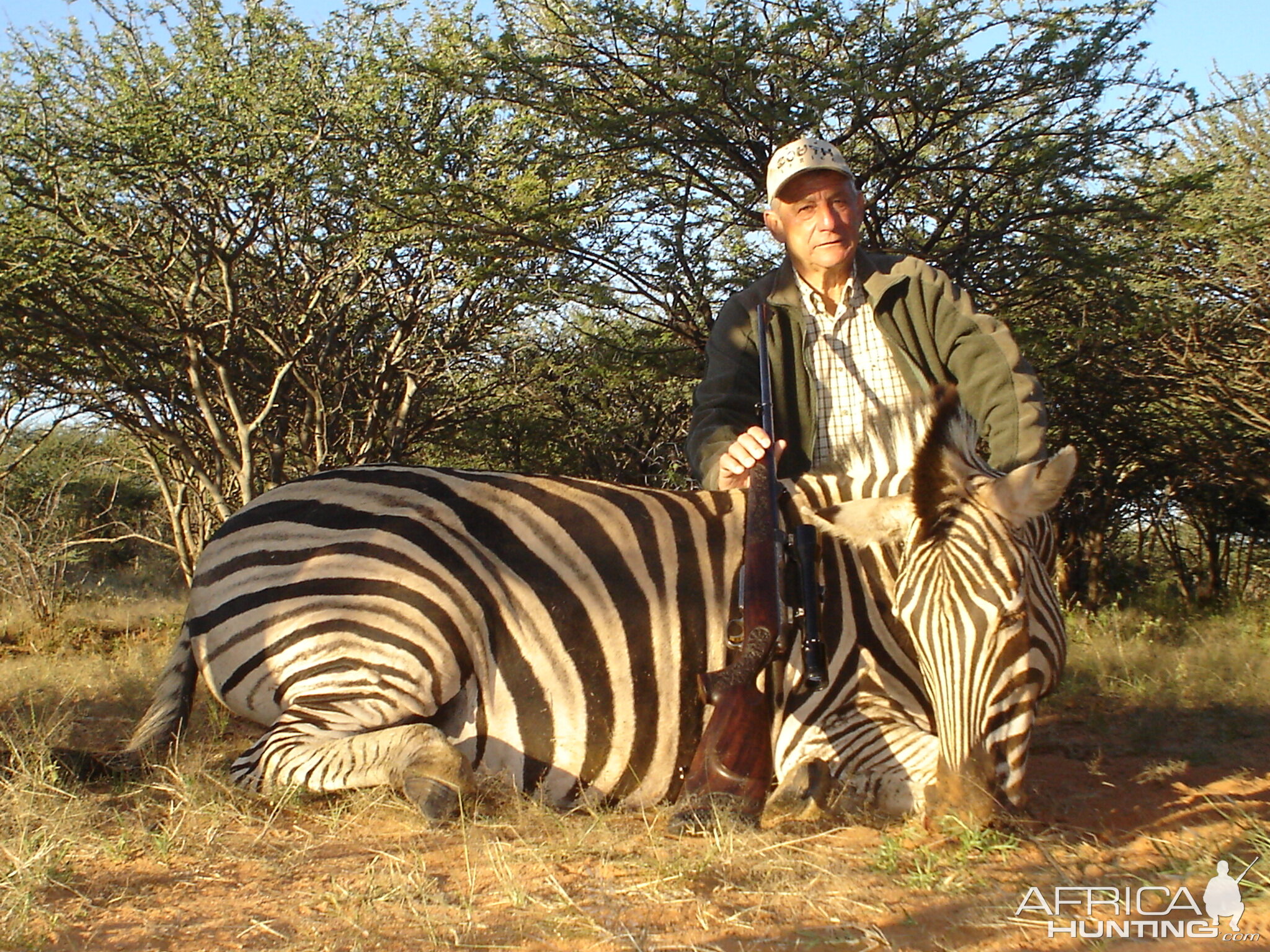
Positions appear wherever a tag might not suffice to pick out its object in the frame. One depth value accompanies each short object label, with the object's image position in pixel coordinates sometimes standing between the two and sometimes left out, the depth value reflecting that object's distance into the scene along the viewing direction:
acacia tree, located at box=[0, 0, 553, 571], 7.85
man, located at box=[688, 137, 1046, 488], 3.63
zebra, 2.81
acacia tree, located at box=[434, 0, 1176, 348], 7.38
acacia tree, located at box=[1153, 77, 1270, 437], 8.09
